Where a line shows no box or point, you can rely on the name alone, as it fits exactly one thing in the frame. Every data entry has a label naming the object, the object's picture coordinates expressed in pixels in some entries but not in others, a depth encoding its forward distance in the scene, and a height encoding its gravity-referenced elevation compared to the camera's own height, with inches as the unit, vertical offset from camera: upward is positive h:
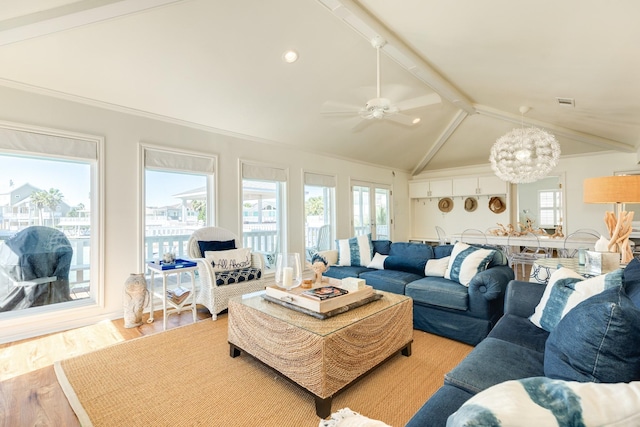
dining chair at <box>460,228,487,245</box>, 211.0 -17.6
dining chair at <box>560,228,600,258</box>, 172.1 -17.9
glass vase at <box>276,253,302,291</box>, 91.9 -16.9
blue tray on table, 123.0 -20.0
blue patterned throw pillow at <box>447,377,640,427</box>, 22.0 -14.9
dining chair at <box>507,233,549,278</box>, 188.9 -26.7
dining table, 174.4 -17.7
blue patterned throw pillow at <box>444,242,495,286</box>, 113.4 -18.8
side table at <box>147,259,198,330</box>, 121.1 -22.5
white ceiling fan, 109.1 +42.7
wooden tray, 79.7 -25.8
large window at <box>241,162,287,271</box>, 185.0 +4.6
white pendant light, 155.4 +31.0
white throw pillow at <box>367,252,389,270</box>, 152.5 -24.0
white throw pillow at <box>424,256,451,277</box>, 129.7 -23.2
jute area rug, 69.0 -45.2
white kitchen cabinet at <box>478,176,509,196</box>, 268.2 +25.2
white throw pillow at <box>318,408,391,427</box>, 33.3 -23.9
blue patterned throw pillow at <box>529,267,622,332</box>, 63.2 -17.9
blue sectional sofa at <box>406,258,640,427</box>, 23.0 -17.1
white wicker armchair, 130.3 -30.2
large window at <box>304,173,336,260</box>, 218.2 +2.7
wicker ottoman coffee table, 69.0 -32.4
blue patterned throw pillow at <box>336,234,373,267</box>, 159.6 -19.6
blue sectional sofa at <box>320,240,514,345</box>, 103.3 -29.0
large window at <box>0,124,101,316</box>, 114.8 -0.1
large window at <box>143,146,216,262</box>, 146.9 +10.2
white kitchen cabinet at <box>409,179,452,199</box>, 297.0 +25.9
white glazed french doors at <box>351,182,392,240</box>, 257.4 +5.3
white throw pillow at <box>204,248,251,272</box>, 135.8 -19.7
